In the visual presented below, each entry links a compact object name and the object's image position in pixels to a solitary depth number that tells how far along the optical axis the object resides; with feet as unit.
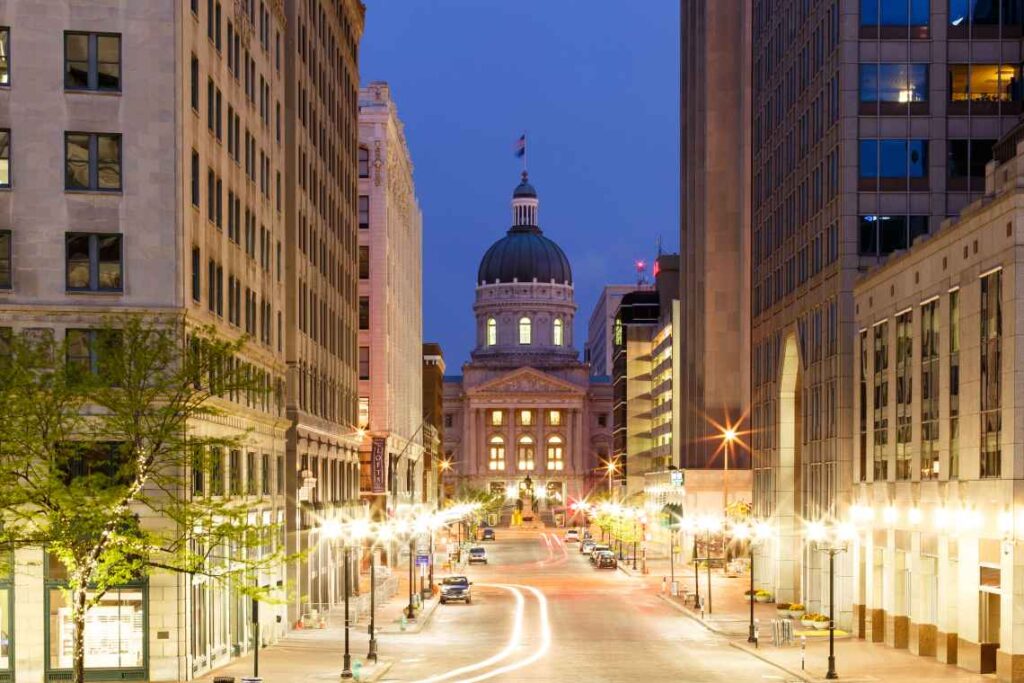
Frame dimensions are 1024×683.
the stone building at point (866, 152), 259.19
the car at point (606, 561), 463.01
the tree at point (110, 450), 146.30
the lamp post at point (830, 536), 253.24
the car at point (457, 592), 320.91
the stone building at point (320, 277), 261.65
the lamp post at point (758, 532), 301.06
